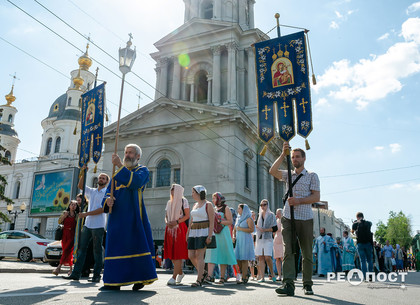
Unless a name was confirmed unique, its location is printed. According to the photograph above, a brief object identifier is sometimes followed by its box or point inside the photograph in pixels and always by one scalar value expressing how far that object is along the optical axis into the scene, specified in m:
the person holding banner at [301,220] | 4.97
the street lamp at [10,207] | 25.76
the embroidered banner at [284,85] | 6.84
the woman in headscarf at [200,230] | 6.69
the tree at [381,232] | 96.12
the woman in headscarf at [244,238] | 8.25
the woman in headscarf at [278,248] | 10.29
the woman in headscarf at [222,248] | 7.62
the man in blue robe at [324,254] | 13.75
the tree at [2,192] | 24.15
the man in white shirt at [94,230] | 6.74
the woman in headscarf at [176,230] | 6.63
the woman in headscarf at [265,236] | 9.20
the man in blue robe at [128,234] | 4.73
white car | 16.97
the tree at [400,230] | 80.50
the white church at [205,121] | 25.25
